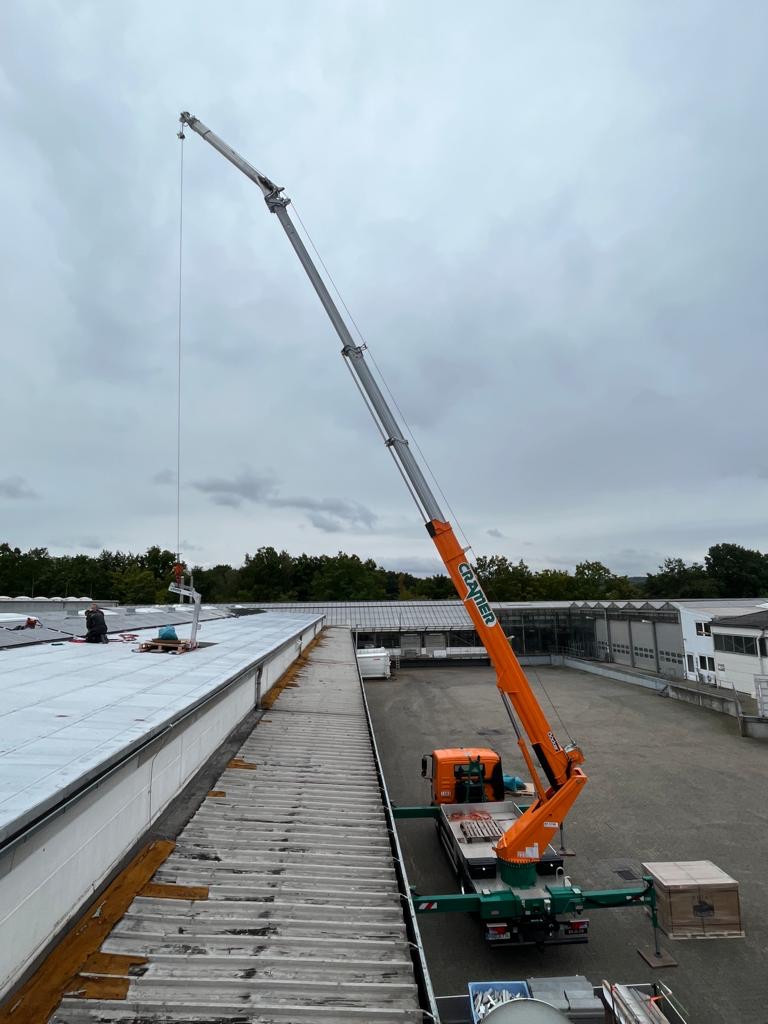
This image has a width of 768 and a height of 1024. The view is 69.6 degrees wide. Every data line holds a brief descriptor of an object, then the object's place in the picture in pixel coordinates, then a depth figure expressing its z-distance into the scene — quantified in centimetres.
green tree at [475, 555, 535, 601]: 8862
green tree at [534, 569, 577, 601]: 9156
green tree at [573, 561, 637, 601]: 9100
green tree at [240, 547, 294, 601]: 9638
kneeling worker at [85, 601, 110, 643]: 1557
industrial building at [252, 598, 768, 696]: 4031
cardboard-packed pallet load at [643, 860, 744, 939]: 911
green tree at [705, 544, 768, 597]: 9312
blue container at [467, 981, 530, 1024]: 664
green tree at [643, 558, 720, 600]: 9200
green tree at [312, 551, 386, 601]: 8969
